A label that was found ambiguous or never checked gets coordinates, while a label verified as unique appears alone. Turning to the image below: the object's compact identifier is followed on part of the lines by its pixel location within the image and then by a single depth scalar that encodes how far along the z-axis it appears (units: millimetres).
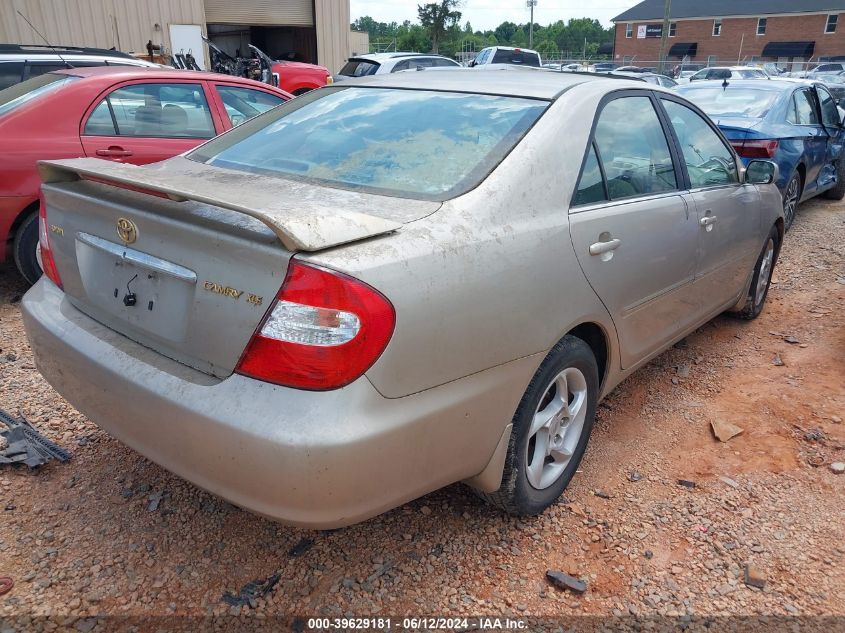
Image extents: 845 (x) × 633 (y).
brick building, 51062
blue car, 6297
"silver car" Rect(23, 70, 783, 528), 1747
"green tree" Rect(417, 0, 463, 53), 53784
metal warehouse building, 17141
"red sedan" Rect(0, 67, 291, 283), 4488
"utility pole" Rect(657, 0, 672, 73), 26859
